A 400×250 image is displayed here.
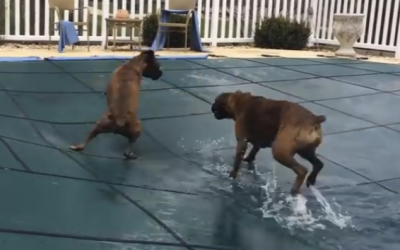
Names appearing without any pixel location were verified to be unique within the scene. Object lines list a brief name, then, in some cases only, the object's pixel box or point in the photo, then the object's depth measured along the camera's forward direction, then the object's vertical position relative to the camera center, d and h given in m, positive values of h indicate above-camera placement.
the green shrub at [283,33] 10.83 -0.29
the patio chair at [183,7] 9.89 +0.07
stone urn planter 10.02 -0.18
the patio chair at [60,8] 9.29 -0.03
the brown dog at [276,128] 3.13 -0.58
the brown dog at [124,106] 3.75 -0.58
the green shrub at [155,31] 10.14 -0.34
